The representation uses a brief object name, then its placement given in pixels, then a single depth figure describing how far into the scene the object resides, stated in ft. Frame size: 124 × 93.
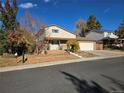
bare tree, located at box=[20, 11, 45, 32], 51.46
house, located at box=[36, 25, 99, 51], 55.02
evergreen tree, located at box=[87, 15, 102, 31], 113.33
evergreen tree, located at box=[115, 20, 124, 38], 71.45
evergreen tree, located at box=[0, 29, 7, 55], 42.01
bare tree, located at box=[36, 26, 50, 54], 45.69
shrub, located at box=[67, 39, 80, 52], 51.62
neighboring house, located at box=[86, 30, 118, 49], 84.79
